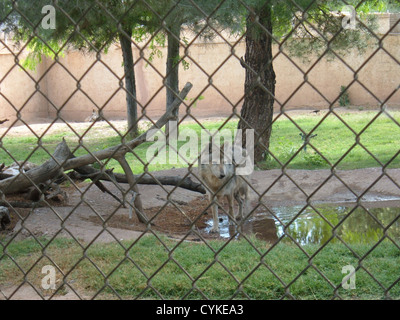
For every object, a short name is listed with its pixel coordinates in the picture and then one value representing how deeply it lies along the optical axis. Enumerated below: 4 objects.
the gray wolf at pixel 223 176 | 13.89
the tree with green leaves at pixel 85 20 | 15.81
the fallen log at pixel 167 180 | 14.42
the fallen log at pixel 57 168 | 12.21
